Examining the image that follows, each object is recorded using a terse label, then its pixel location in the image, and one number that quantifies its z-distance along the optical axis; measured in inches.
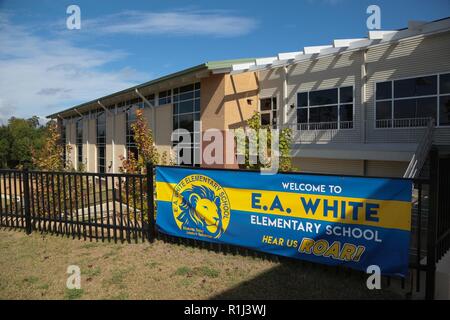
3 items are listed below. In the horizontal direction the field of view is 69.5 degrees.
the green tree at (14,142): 2386.8
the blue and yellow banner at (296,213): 167.5
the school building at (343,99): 468.4
